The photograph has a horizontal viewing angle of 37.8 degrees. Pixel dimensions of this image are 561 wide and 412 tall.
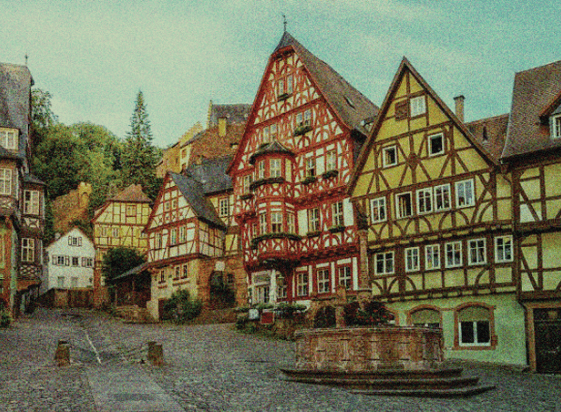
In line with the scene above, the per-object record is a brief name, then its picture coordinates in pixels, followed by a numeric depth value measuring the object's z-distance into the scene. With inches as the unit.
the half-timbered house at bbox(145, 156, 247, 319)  1910.7
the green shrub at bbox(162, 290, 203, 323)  1833.2
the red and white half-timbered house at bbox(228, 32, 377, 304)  1593.3
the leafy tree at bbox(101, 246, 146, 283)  2405.3
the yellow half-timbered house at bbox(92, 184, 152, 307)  2669.8
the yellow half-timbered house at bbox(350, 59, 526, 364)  1263.5
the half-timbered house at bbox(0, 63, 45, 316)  1581.0
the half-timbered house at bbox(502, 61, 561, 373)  1190.9
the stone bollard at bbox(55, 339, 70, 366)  960.9
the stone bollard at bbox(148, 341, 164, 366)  980.6
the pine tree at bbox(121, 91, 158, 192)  3179.1
